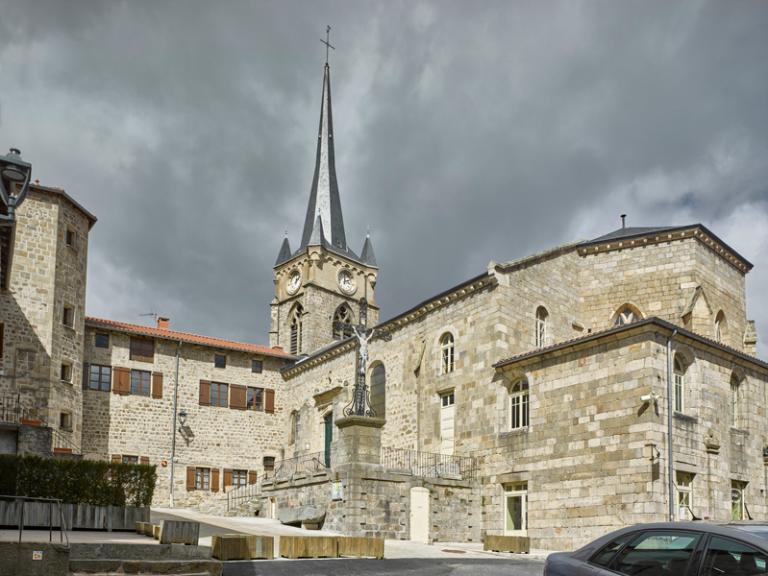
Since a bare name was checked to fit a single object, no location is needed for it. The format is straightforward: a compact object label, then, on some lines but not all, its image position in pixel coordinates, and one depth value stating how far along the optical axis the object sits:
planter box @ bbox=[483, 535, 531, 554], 18.23
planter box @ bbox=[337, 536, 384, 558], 15.03
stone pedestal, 19.94
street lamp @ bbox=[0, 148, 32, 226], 10.34
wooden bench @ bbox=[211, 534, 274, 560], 13.00
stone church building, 19.42
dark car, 4.92
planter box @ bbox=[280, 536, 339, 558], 14.27
